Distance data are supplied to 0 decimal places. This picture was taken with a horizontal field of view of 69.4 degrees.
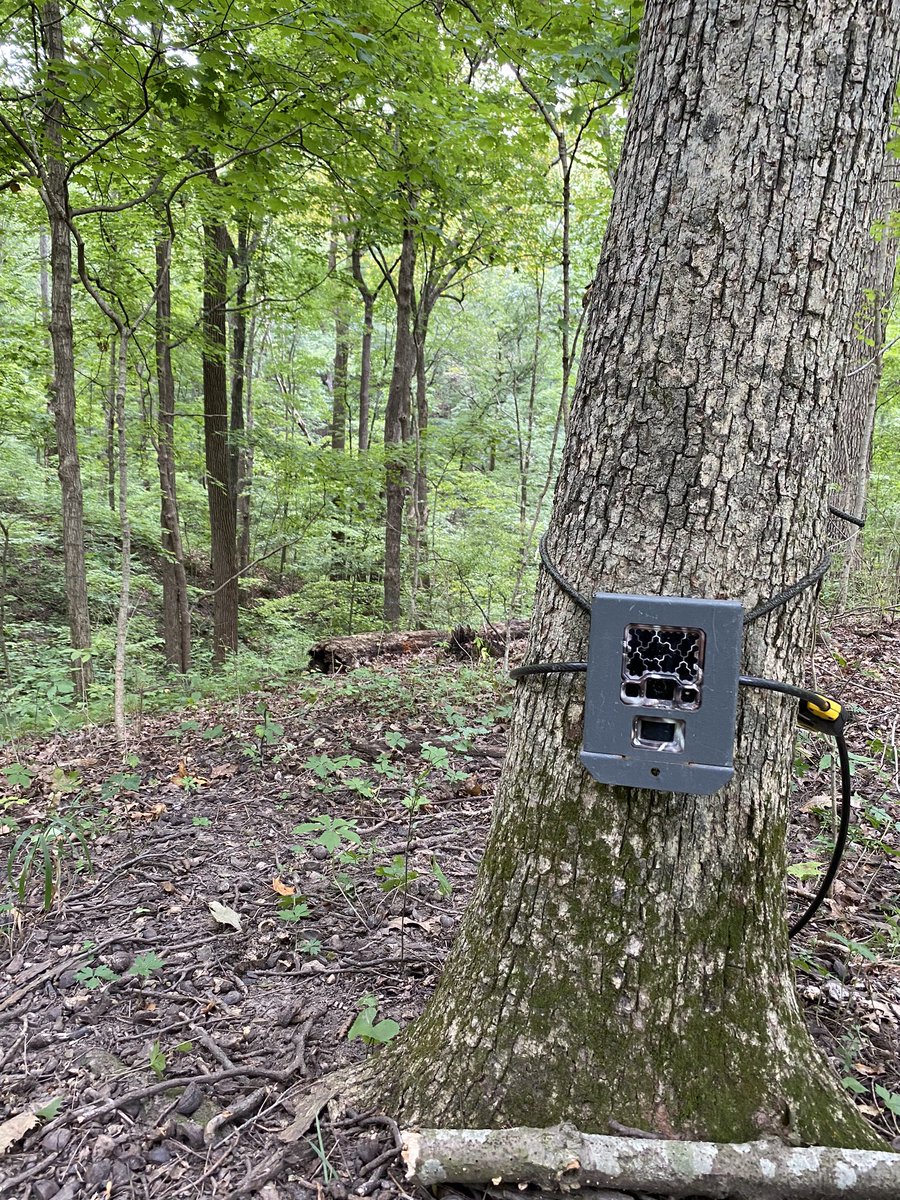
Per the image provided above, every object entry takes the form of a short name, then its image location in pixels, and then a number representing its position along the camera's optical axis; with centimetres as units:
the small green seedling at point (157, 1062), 165
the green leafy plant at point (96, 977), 206
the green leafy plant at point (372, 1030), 155
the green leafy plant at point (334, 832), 222
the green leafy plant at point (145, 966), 206
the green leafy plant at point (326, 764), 314
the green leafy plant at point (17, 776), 318
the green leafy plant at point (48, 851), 239
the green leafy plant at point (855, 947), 189
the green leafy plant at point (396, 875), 220
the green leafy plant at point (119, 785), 352
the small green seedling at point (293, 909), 229
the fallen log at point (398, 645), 673
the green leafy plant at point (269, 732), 423
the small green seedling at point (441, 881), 208
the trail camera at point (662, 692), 114
